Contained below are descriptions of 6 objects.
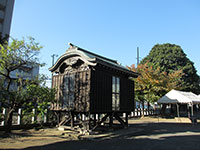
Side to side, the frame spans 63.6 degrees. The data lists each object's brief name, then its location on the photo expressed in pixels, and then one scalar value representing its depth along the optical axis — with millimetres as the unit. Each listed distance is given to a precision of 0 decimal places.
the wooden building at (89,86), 10492
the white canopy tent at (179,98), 17558
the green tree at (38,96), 9867
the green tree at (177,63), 34469
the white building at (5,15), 24906
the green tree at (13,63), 9695
